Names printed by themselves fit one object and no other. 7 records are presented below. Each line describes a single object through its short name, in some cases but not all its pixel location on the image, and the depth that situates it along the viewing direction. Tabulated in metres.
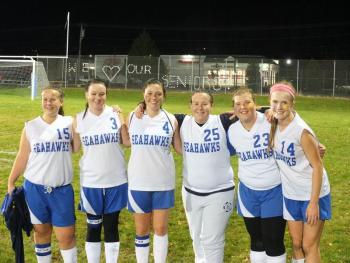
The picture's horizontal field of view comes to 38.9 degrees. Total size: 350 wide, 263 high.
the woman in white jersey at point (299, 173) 3.92
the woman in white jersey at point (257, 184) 4.14
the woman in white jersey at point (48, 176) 4.37
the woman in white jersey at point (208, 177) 4.41
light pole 38.41
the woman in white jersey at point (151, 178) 4.48
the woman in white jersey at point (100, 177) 4.48
